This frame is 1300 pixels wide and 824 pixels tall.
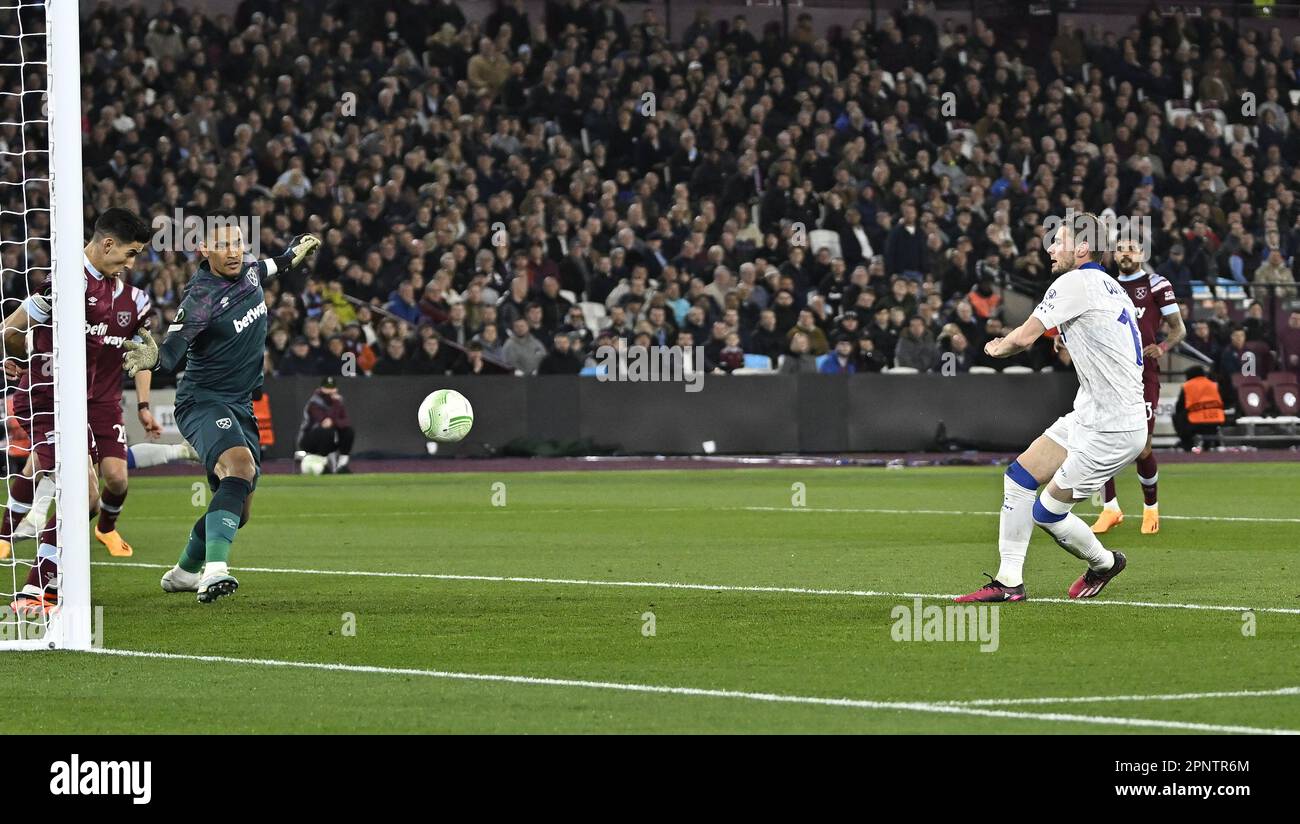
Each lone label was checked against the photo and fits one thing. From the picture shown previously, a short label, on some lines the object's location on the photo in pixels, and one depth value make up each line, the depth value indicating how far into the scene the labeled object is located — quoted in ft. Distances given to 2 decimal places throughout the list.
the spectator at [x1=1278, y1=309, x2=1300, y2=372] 108.99
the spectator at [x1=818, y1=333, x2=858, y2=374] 102.78
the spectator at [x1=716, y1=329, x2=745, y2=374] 101.19
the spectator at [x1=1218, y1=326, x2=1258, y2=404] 105.68
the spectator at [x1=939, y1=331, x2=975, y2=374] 102.94
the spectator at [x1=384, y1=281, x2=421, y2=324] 99.81
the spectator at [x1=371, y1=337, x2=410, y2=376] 96.99
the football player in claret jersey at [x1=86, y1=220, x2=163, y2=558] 46.78
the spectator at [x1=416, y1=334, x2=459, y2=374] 97.35
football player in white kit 38.50
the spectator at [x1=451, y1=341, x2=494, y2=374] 98.02
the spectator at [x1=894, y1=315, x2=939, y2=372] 103.19
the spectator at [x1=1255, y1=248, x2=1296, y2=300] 112.98
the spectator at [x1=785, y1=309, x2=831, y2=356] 102.53
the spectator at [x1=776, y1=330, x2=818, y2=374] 102.17
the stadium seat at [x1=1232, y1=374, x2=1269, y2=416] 105.60
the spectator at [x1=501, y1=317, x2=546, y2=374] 99.50
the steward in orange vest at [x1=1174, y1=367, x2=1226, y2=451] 103.04
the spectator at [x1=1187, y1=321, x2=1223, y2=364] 106.73
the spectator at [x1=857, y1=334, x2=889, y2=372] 103.81
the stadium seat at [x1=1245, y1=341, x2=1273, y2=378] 107.14
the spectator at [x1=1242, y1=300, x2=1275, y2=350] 108.37
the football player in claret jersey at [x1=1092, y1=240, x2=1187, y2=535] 55.36
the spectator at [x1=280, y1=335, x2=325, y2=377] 95.71
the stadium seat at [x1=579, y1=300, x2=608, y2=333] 103.81
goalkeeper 39.52
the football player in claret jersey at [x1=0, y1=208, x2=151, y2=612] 36.83
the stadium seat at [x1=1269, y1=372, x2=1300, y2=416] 106.32
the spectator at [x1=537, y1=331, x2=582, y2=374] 99.09
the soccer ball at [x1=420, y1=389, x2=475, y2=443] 42.19
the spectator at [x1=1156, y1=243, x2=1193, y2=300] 111.04
